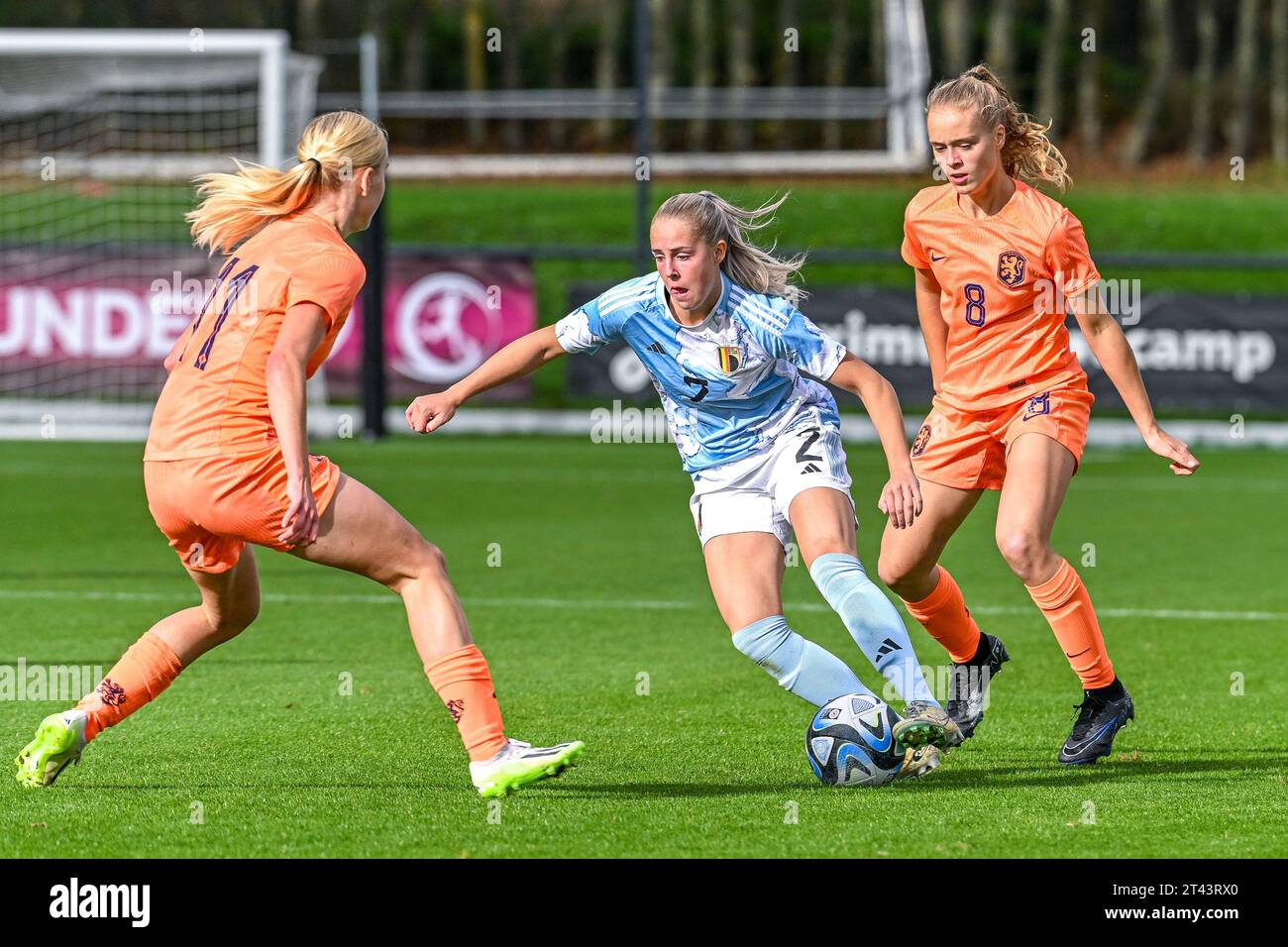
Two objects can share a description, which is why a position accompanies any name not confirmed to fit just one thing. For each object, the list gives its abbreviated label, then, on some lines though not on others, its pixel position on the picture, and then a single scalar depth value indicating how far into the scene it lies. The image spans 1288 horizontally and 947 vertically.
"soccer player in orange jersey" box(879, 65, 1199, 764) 11.87
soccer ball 11.20
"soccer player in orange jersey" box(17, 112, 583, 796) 10.41
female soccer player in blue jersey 11.36
